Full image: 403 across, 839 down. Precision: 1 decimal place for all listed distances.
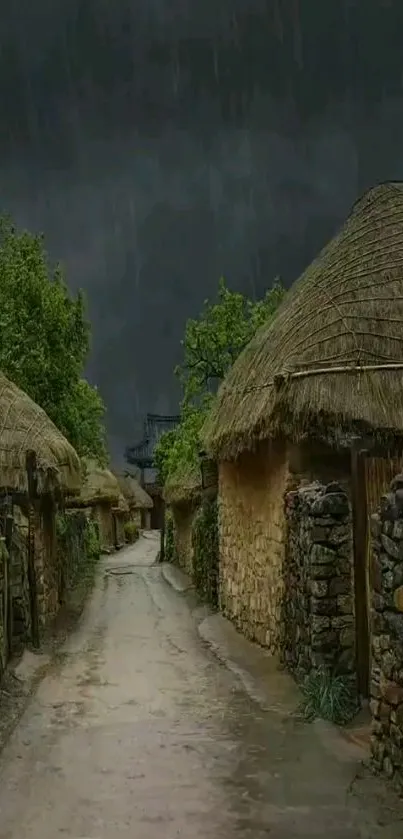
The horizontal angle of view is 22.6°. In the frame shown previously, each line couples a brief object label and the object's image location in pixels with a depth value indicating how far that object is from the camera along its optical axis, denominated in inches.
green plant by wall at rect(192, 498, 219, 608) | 689.0
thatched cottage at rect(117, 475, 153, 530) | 2019.1
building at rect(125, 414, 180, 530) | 2532.0
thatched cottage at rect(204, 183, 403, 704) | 330.3
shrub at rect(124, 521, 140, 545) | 1887.3
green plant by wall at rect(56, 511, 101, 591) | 782.5
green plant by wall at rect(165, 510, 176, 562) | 1234.0
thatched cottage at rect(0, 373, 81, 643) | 478.3
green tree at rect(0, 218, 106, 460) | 784.9
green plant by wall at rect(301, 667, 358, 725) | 305.7
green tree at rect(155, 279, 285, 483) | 944.9
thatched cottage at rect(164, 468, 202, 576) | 928.3
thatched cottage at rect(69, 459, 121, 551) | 1171.1
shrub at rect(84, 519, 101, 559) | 1250.6
